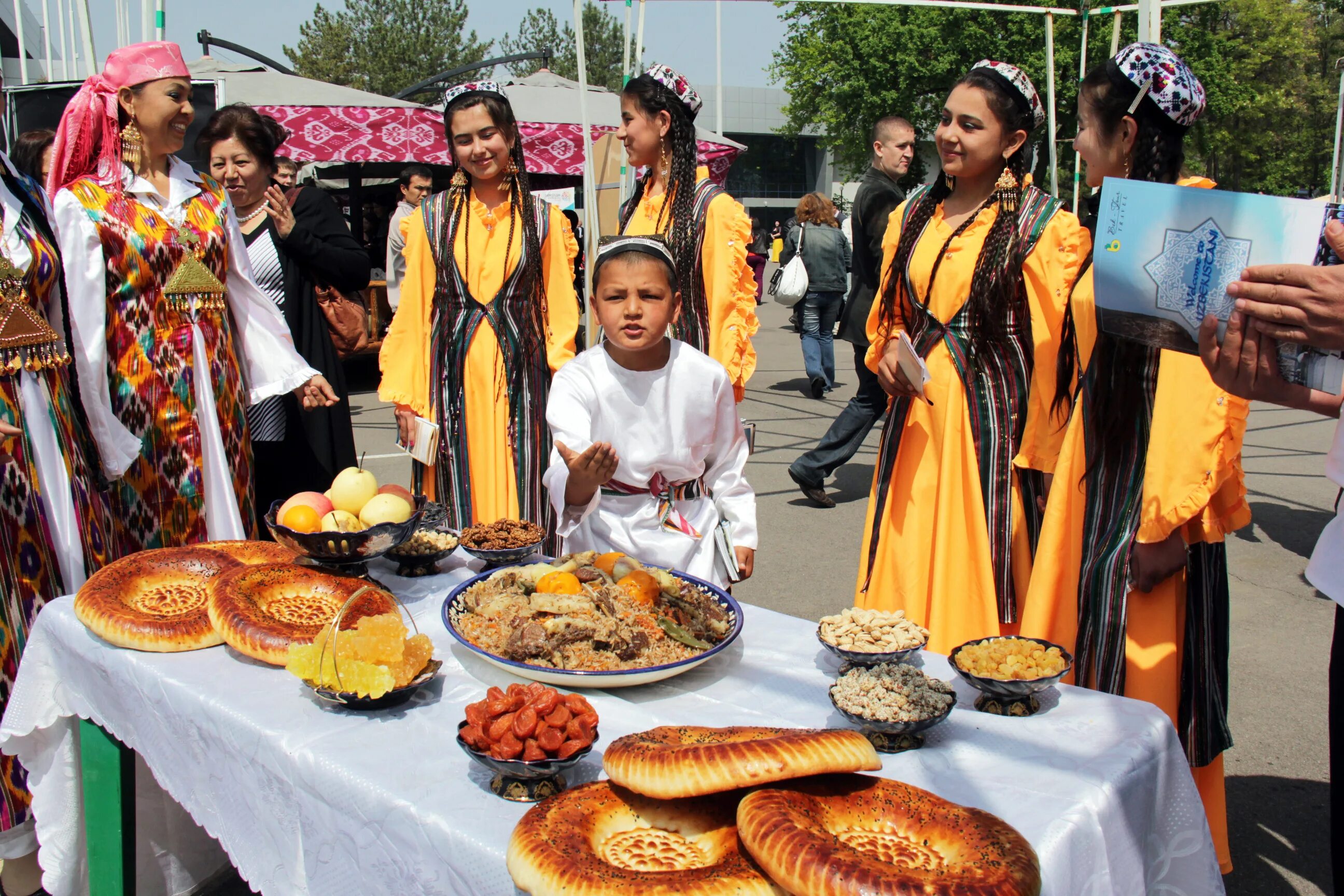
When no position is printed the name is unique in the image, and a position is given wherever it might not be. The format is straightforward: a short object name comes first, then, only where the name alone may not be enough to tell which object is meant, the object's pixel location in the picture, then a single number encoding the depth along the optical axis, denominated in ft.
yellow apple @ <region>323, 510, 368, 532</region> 7.21
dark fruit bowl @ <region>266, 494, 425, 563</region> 7.09
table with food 4.04
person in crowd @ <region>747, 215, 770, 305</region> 59.31
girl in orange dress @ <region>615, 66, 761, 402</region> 11.51
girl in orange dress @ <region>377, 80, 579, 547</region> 11.37
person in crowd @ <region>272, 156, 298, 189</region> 19.54
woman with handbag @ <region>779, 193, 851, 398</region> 33.19
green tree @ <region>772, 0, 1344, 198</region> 93.45
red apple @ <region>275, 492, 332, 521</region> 7.41
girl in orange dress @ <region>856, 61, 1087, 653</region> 8.79
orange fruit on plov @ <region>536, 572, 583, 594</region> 6.41
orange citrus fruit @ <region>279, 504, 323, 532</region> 7.18
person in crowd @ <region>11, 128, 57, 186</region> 15.53
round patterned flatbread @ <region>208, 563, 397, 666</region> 6.08
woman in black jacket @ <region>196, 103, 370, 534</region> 13.57
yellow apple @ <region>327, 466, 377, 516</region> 7.51
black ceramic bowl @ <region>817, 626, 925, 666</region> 5.77
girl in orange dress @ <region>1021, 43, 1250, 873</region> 7.29
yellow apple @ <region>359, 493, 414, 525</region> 7.34
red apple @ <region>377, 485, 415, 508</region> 7.65
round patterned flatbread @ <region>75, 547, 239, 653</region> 6.46
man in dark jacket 19.89
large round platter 5.57
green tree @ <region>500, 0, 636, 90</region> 170.09
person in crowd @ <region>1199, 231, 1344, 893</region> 4.48
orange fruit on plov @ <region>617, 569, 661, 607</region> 6.50
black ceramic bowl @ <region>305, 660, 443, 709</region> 5.44
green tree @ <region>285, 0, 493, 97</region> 133.59
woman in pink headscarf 9.54
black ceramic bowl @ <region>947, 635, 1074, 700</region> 5.30
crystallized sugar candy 5.38
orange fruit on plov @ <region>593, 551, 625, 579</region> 6.97
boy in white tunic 8.25
